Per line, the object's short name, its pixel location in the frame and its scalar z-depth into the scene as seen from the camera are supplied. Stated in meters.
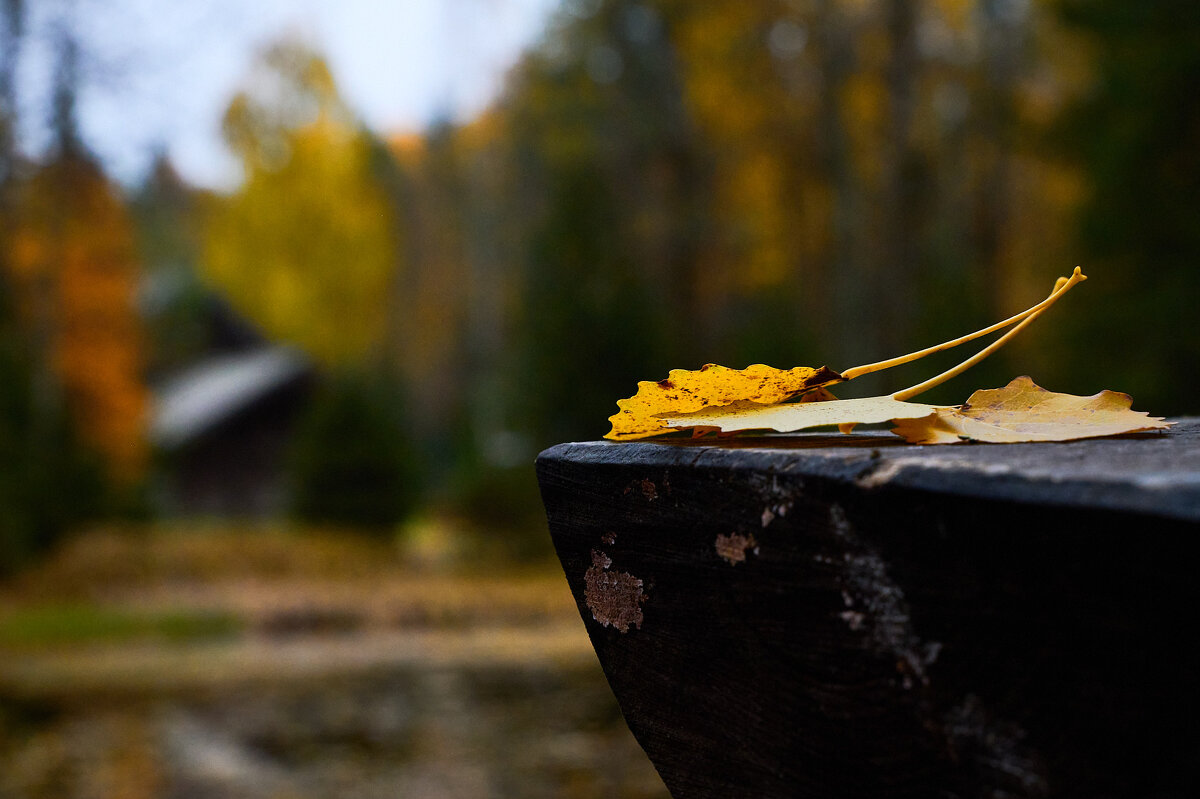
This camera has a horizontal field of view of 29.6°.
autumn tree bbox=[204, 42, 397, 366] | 17.71
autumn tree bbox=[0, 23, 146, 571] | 8.83
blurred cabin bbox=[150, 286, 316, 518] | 13.57
